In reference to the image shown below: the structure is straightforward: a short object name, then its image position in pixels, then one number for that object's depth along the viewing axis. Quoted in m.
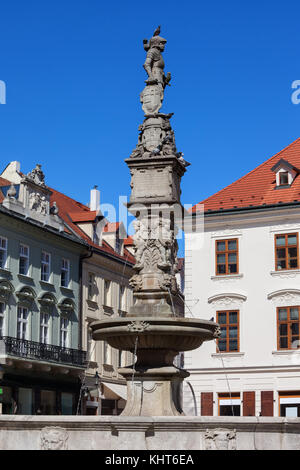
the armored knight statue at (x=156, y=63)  17.08
